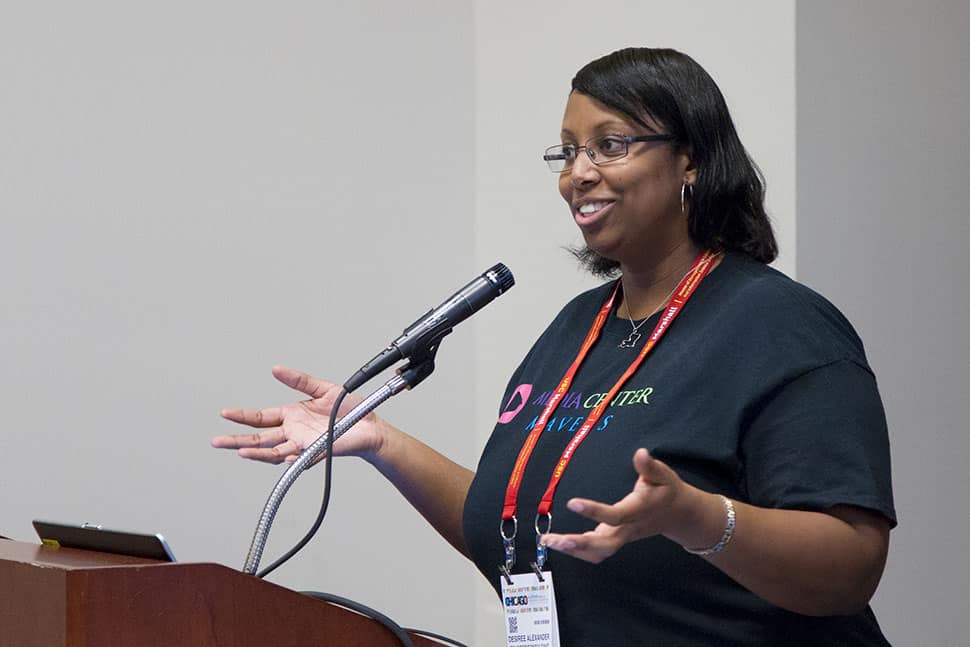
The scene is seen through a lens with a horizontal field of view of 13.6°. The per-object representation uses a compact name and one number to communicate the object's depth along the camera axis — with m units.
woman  3.84
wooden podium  3.68
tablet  3.76
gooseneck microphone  3.94
